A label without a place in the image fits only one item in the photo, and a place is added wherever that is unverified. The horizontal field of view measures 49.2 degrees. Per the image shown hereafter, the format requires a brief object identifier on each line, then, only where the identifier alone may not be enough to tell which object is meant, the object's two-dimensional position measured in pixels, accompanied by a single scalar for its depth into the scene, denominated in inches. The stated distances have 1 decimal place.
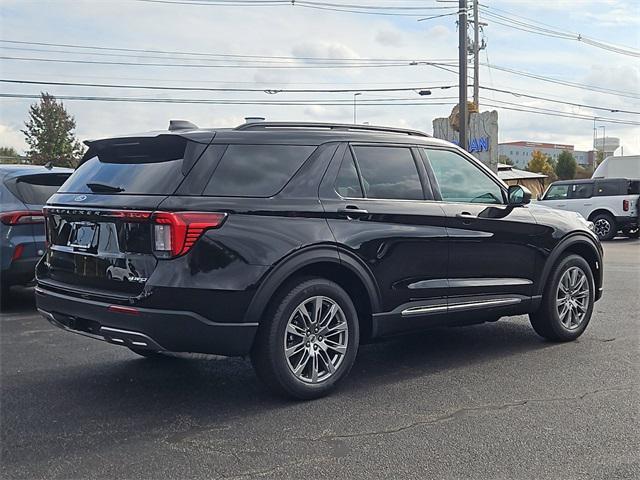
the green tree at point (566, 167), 2942.9
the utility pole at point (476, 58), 1486.2
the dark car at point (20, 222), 292.4
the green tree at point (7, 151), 2465.6
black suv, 165.5
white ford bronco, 782.5
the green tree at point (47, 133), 2551.7
